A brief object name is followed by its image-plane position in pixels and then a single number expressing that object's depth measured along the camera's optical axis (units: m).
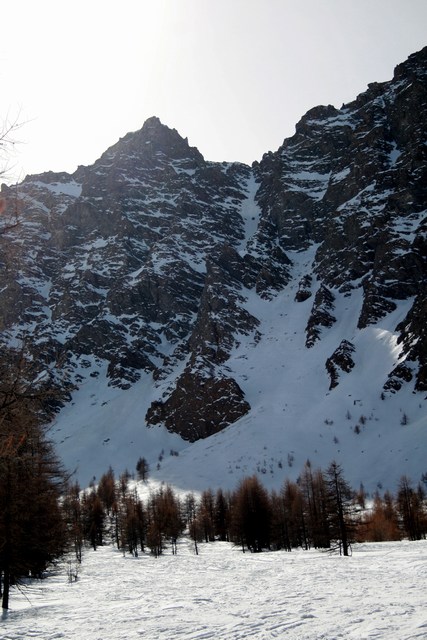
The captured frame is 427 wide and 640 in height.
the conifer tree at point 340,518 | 40.47
